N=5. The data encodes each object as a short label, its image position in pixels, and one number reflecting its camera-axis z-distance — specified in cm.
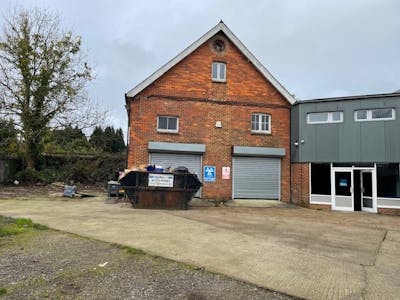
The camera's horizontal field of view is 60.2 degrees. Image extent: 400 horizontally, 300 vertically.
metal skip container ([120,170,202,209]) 1337
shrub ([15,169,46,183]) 2153
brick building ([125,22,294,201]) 1691
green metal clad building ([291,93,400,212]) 1576
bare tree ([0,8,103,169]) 2191
